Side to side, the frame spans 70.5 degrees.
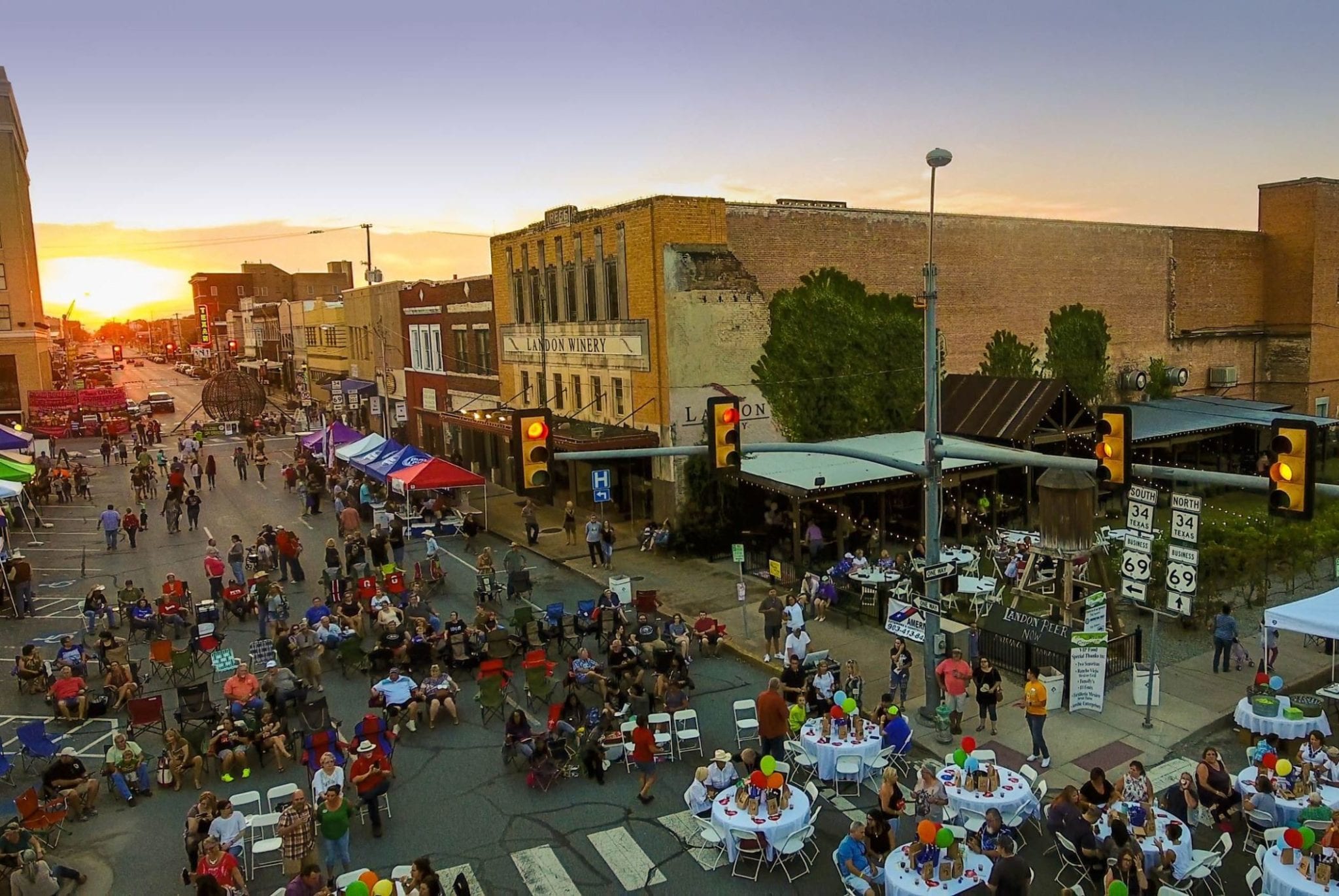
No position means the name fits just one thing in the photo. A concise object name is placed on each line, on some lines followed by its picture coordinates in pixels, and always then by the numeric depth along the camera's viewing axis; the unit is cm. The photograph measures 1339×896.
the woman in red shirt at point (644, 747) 1416
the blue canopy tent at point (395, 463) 3278
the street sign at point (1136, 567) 1524
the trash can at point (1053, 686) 1585
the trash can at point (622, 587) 2181
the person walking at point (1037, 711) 1388
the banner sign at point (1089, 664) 1562
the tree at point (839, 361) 3170
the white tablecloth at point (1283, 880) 975
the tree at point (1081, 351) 4006
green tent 2914
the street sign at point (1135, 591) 1513
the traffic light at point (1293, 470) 889
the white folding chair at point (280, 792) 1306
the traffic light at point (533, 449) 1152
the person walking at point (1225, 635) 1730
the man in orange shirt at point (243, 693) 1594
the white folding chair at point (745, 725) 1520
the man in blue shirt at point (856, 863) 1057
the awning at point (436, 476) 3061
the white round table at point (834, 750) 1358
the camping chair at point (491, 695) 1631
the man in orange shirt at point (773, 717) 1398
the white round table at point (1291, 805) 1158
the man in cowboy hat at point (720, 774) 1261
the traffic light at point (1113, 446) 1020
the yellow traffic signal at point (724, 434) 1272
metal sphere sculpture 6406
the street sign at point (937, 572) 1509
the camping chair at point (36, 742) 1477
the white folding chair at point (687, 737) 1488
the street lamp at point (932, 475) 1457
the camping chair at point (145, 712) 1576
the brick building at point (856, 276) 3016
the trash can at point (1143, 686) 1611
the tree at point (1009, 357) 3775
